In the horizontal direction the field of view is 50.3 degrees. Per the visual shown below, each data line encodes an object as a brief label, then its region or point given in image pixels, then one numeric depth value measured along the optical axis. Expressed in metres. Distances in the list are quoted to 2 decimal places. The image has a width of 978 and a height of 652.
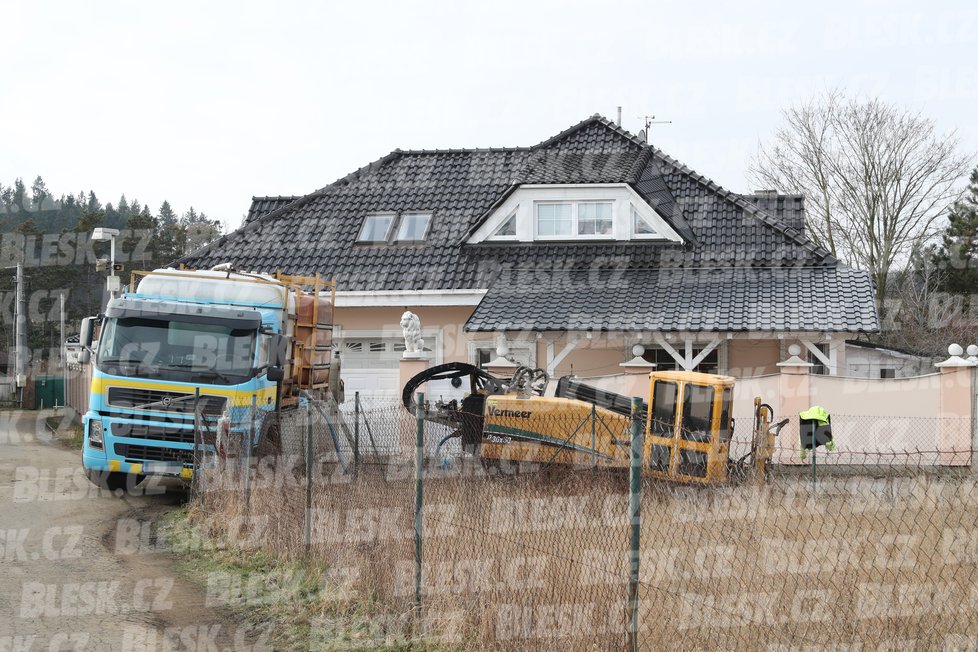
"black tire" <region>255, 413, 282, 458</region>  12.78
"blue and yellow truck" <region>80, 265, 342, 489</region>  14.23
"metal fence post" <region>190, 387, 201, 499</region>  13.39
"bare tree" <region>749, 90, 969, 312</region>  34.16
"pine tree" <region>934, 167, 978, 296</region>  38.22
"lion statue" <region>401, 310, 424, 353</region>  19.61
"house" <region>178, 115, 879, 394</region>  19.48
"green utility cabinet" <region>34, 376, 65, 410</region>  42.88
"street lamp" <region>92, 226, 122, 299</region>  19.70
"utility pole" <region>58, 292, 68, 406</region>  40.05
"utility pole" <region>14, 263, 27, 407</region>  36.50
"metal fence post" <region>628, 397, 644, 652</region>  5.18
